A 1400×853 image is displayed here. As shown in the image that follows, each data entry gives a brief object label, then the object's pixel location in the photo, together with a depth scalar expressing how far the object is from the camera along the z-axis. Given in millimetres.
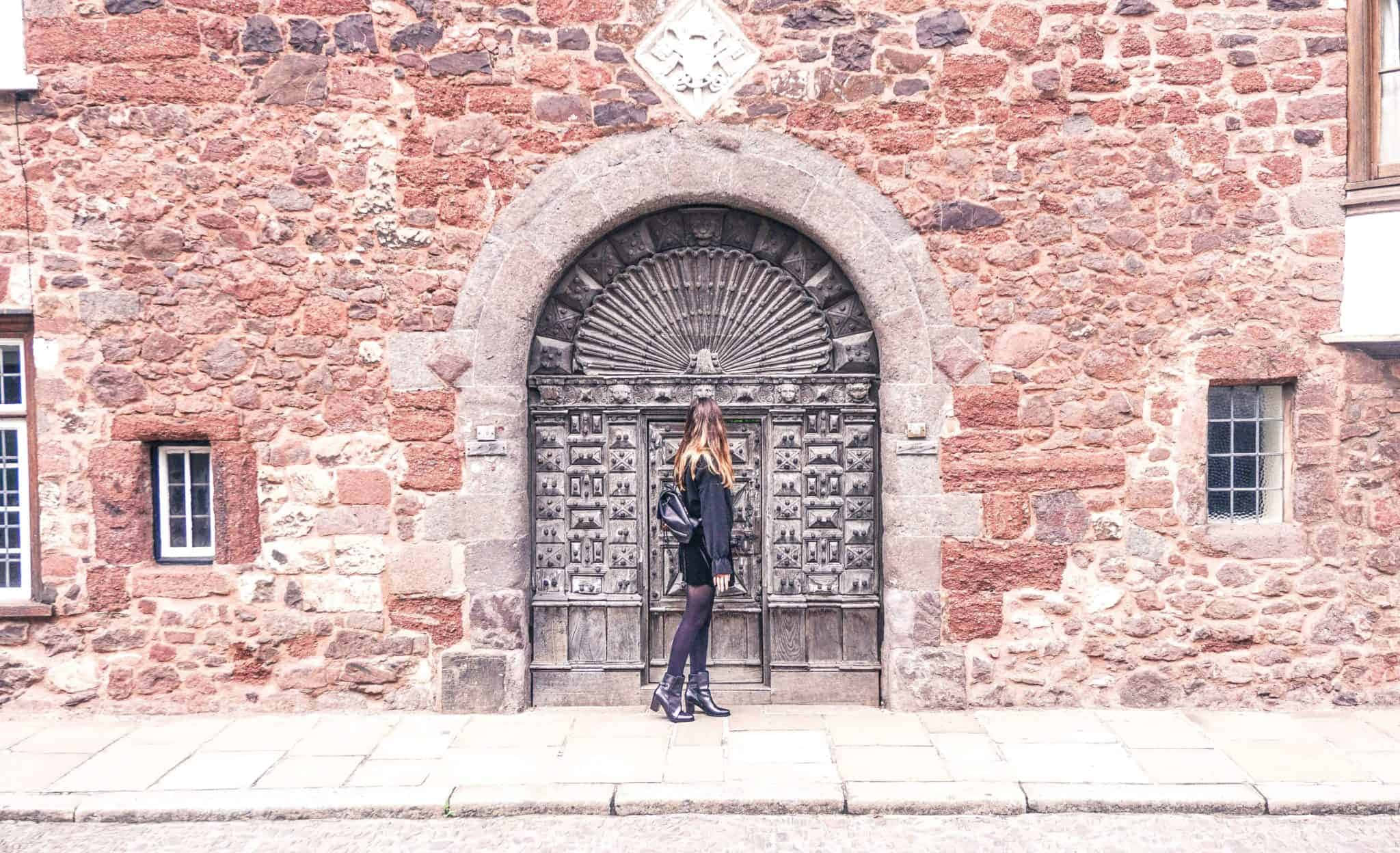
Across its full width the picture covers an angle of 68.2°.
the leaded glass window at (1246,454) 5883
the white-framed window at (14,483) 5910
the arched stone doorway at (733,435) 5953
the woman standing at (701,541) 5398
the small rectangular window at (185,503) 5902
